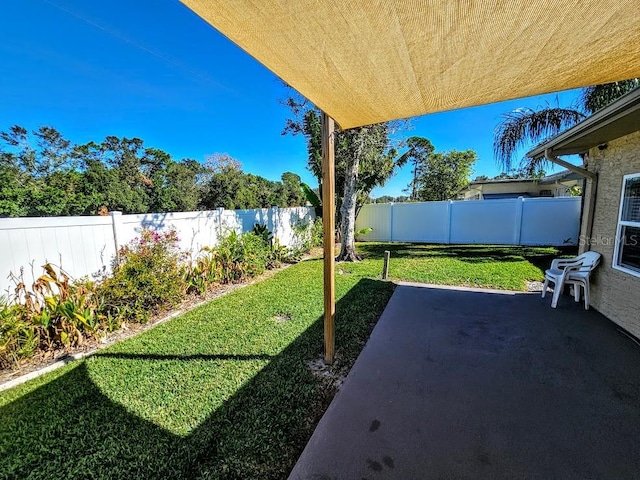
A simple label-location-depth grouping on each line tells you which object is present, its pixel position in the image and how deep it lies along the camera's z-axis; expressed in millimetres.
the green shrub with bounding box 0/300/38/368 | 3354
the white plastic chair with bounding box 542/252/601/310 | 5102
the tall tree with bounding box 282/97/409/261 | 8969
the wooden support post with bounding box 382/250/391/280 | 7387
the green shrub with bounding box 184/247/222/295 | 6203
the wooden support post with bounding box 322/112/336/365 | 3119
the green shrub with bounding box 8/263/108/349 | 3770
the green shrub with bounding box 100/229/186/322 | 4598
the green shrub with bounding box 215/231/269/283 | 7176
